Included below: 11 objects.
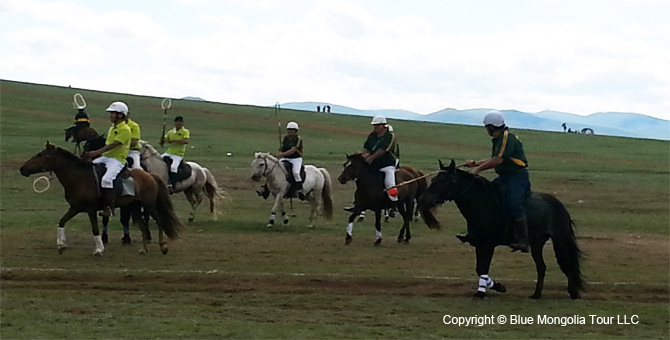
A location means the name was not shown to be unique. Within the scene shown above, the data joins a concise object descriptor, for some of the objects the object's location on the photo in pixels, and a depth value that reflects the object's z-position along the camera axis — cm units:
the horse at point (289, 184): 2470
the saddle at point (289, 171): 2478
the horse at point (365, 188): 2166
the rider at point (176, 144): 2447
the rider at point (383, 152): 2158
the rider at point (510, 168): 1433
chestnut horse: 1819
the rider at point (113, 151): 1830
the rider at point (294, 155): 2466
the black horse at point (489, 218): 1449
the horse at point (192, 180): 2427
